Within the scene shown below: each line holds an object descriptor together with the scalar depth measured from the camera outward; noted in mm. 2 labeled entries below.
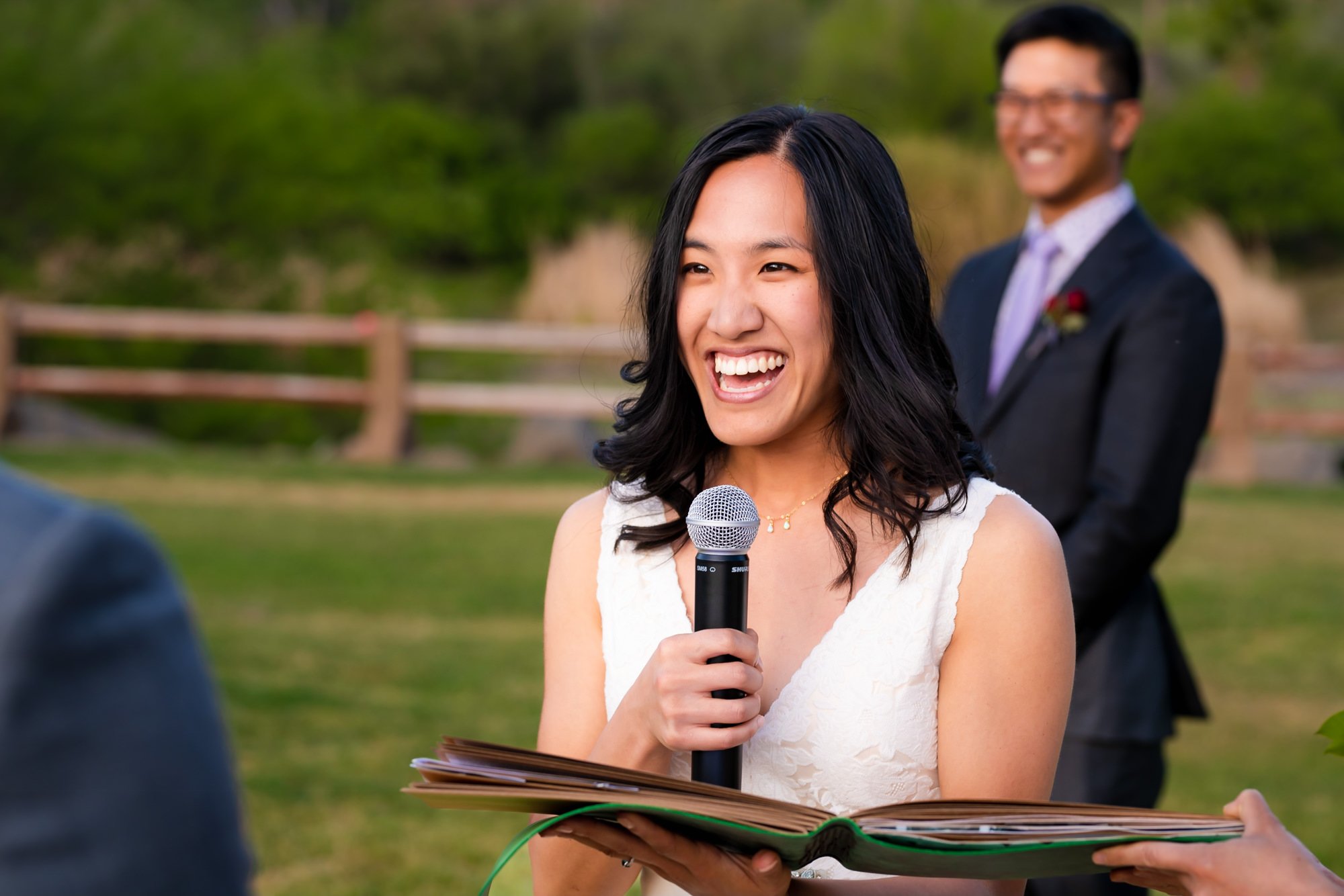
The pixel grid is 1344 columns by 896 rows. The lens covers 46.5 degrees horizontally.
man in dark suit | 3885
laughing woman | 2393
